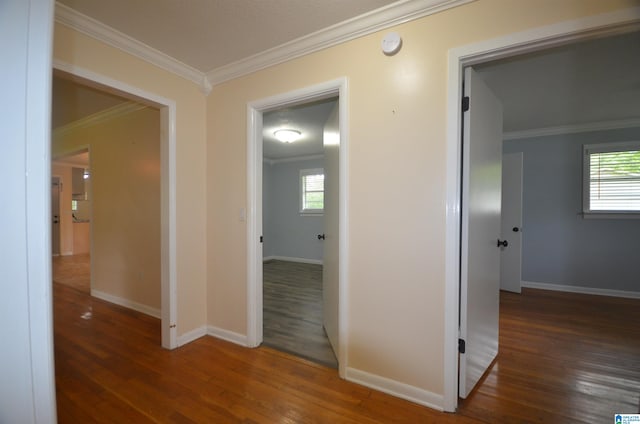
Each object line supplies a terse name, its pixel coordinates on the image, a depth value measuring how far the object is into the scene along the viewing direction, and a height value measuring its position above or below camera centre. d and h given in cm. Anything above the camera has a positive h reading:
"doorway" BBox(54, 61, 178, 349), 225 -10
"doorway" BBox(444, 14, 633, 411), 150 +5
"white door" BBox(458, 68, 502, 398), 160 -15
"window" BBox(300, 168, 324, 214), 604 +43
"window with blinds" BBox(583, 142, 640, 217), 363 +44
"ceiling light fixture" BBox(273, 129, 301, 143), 412 +121
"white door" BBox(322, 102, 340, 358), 209 -15
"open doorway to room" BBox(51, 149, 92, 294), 641 -12
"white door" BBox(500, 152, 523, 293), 394 -17
